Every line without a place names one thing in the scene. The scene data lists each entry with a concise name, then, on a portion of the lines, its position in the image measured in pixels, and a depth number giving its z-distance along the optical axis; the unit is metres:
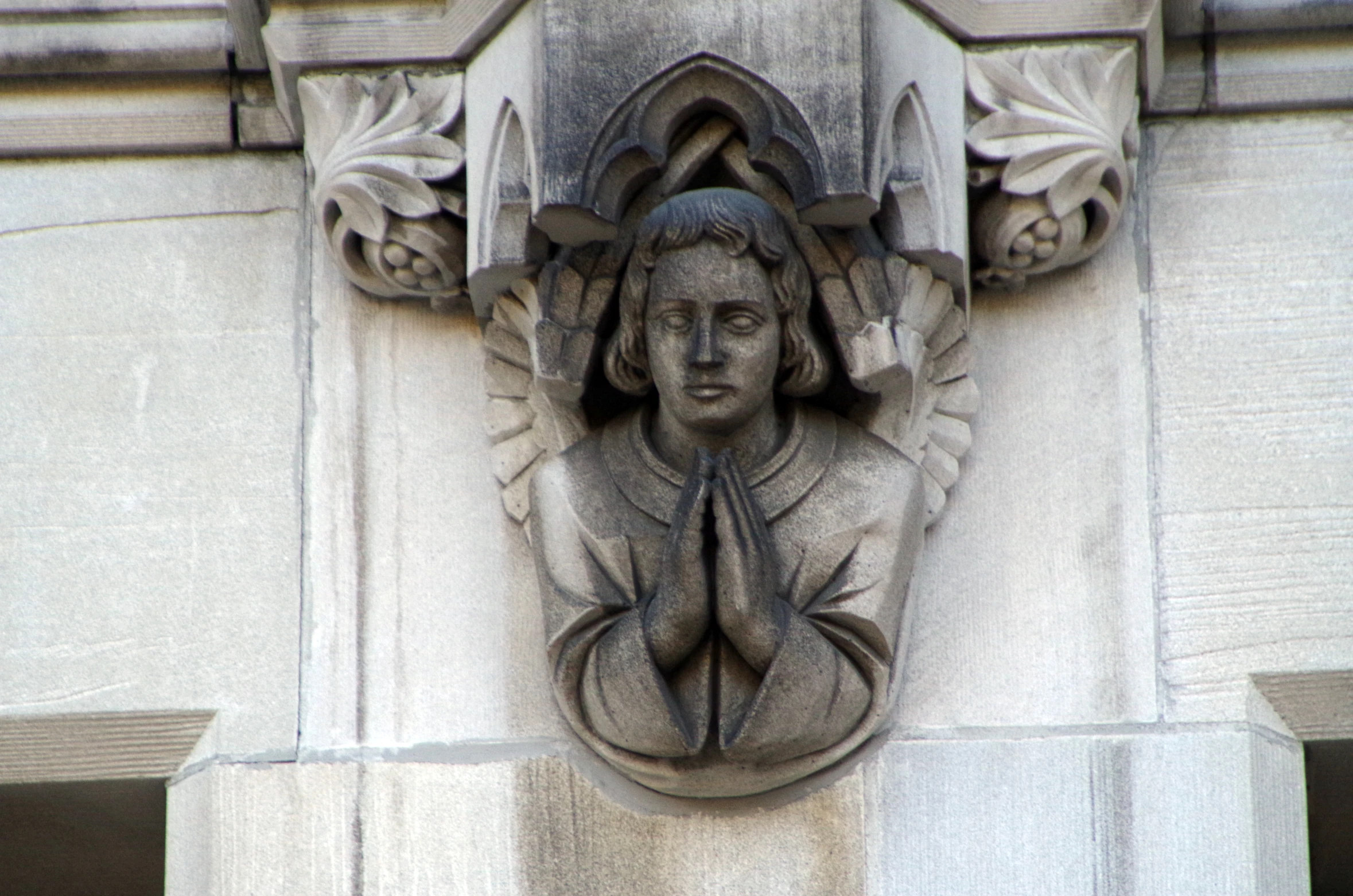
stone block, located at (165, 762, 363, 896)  7.56
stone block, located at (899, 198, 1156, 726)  7.66
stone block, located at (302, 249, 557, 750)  7.79
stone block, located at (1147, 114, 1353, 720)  7.70
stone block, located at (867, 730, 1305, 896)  7.37
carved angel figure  7.32
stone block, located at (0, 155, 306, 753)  7.94
